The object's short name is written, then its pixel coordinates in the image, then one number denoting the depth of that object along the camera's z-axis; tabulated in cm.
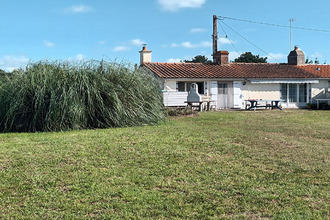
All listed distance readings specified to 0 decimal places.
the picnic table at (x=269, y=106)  1984
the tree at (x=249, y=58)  5414
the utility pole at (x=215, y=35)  2569
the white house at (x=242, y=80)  2134
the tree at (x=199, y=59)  5769
